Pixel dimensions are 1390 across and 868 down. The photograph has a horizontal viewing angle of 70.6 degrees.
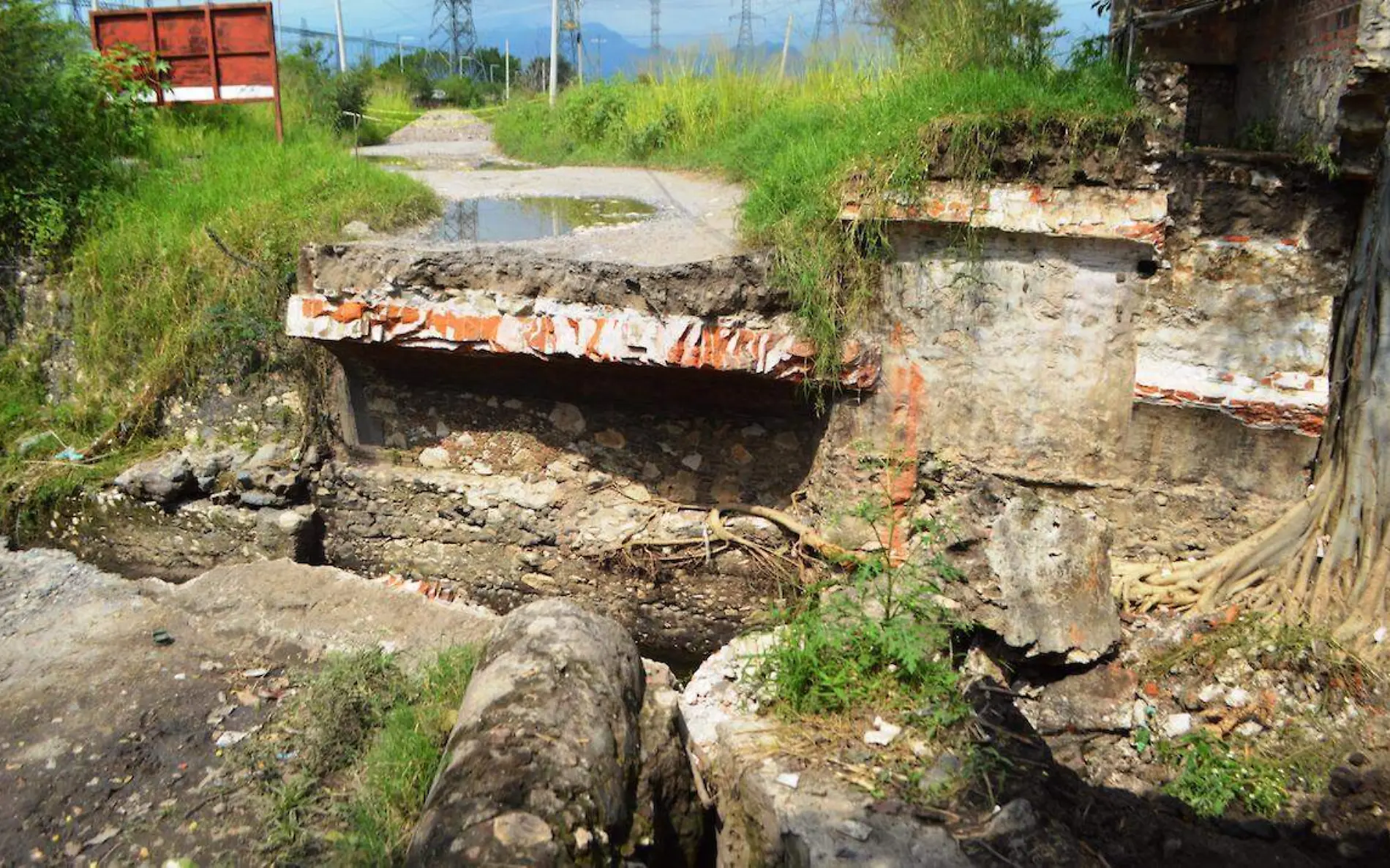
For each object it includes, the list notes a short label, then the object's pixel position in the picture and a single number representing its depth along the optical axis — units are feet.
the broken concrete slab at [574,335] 14.66
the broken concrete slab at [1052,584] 13.53
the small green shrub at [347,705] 11.32
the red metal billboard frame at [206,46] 23.32
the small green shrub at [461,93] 63.31
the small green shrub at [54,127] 19.88
